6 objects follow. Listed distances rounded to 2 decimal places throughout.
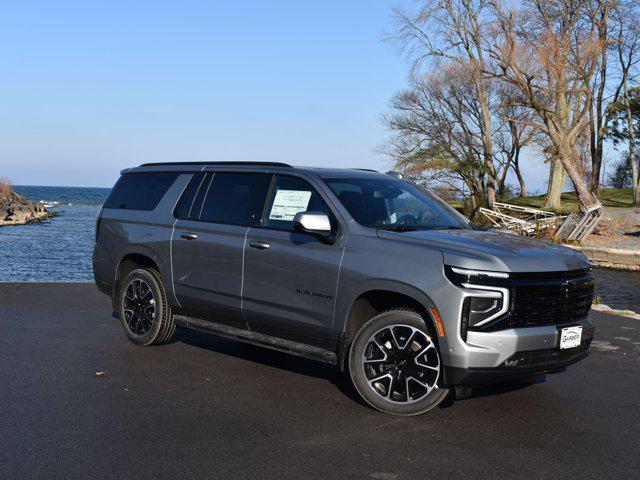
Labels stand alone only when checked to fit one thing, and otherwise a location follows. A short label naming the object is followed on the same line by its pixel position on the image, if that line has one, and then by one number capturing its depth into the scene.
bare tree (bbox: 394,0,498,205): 38.16
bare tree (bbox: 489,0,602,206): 29.16
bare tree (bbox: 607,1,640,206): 42.47
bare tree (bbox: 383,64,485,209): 41.84
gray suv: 5.18
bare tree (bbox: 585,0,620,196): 38.34
